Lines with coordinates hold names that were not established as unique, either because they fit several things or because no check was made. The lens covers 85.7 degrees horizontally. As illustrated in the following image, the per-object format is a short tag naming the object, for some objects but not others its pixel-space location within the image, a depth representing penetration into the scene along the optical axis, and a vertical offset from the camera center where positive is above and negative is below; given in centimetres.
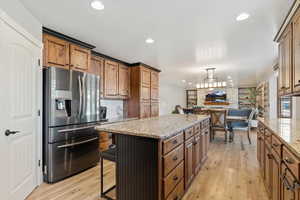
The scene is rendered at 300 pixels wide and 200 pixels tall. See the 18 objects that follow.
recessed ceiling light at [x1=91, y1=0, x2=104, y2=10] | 185 +112
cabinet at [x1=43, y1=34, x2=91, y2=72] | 257 +79
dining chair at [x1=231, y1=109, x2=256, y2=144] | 489 -79
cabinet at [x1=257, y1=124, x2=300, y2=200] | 103 -58
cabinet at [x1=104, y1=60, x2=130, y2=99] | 399 +52
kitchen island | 152 -62
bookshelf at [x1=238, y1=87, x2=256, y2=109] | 1023 +20
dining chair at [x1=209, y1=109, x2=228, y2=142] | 486 -61
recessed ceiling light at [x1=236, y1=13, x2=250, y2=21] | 208 +110
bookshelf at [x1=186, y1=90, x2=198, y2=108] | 1253 +16
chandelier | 556 +58
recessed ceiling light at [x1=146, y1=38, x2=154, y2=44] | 298 +112
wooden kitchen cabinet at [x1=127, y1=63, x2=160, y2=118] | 459 +27
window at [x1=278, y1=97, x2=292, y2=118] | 349 -18
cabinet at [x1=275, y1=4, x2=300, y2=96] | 176 +56
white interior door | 168 -16
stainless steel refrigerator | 242 -37
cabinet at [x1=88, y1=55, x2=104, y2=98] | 363 +78
